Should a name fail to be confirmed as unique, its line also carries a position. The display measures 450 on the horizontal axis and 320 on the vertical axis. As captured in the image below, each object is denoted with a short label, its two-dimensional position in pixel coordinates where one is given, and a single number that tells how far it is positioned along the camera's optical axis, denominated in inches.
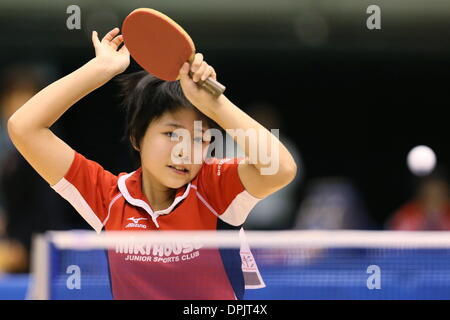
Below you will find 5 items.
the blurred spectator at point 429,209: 498.0
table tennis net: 221.0
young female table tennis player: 214.8
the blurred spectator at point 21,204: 369.4
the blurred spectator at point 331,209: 511.8
